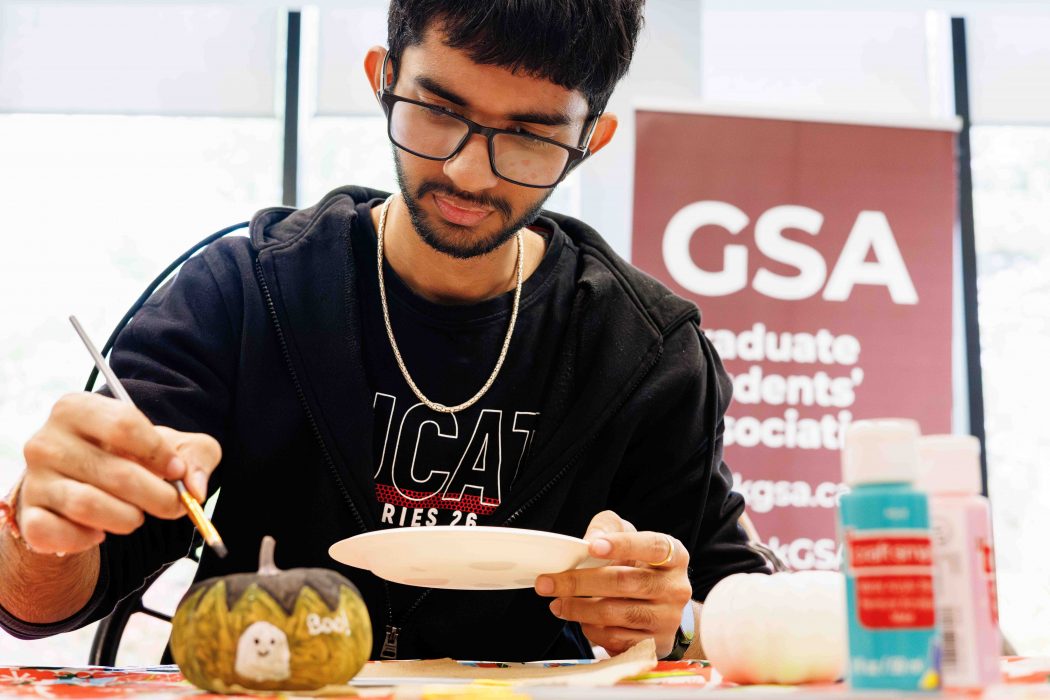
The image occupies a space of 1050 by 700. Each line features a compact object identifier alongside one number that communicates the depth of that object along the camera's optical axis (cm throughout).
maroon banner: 349
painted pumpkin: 70
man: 140
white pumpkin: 77
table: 61
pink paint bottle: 64
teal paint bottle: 58
